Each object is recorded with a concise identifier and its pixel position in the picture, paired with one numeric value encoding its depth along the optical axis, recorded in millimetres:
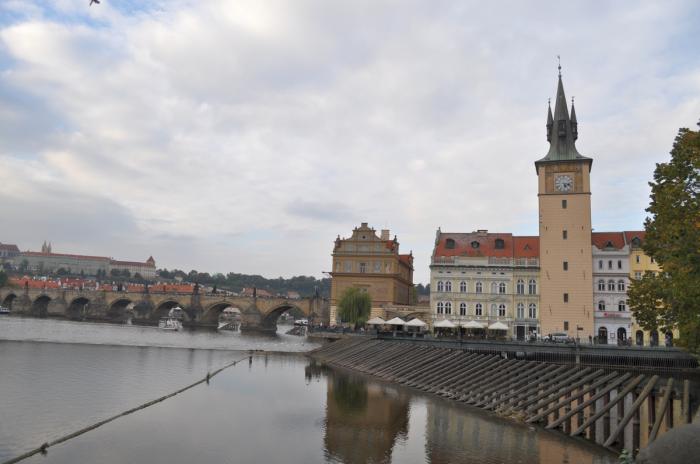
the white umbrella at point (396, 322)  55094
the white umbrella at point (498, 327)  52016
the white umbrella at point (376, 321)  57844
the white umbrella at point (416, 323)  54688
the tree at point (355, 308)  66000
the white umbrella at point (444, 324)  53781
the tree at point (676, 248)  20344
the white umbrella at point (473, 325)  52250
